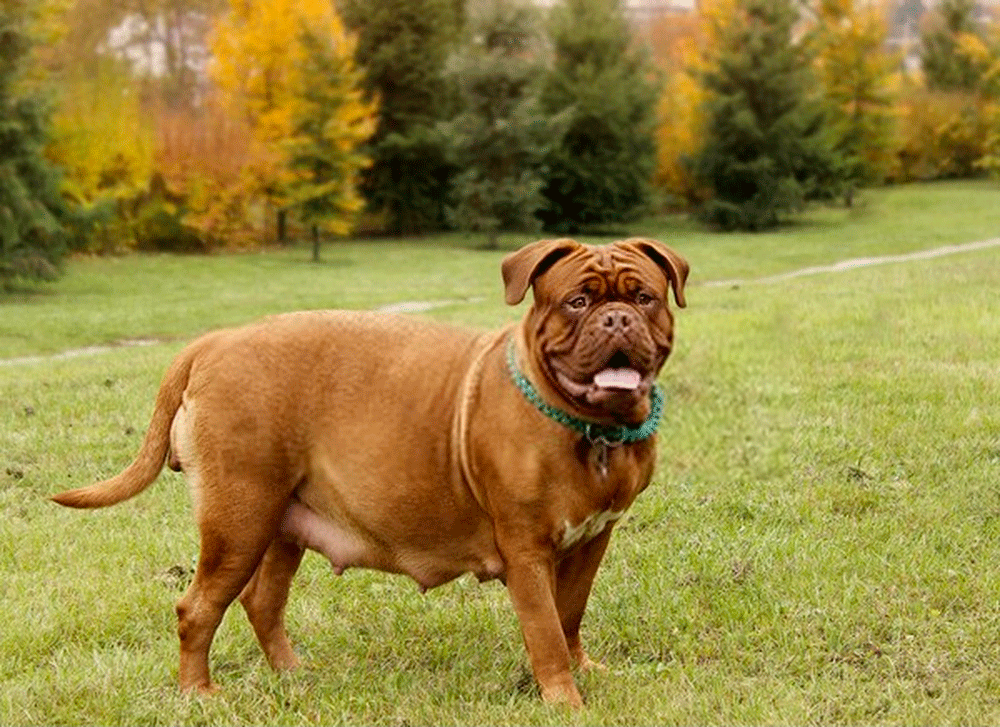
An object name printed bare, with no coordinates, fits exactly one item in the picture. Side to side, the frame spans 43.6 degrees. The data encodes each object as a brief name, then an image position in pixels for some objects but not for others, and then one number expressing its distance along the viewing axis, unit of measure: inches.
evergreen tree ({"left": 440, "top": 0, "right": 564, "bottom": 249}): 1503.4
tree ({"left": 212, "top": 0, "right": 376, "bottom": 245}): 1417.3
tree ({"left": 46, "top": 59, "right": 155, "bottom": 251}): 1275.8
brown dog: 161.2
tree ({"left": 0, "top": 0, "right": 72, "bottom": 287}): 993.5
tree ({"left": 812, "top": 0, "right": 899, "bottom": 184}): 1882.4
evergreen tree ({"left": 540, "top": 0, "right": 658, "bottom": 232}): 1637.6
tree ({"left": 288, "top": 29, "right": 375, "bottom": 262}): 1411.2
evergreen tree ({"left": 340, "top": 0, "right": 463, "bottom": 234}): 1686.8
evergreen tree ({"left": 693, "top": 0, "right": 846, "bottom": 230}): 1626.5
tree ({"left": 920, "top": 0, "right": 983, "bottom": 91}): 2428.6
